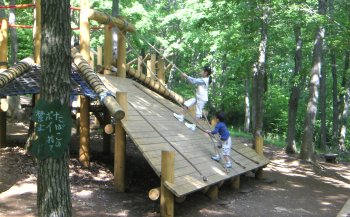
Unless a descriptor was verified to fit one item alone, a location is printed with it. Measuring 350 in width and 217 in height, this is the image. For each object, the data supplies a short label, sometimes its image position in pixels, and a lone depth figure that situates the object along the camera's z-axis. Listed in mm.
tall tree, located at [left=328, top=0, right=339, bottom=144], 20559
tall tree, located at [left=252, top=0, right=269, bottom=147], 11845
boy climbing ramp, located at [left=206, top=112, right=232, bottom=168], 7973
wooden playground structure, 6312
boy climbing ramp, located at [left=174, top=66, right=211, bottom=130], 8353
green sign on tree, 3332
